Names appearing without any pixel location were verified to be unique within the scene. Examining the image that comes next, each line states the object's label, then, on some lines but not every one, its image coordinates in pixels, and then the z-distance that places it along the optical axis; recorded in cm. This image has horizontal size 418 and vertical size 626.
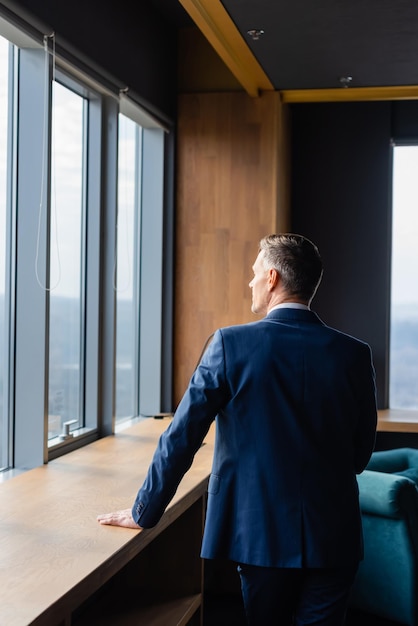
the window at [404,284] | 562
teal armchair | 359
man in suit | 204
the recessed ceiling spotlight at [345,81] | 455
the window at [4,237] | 320
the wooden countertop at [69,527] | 195
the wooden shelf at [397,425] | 511
